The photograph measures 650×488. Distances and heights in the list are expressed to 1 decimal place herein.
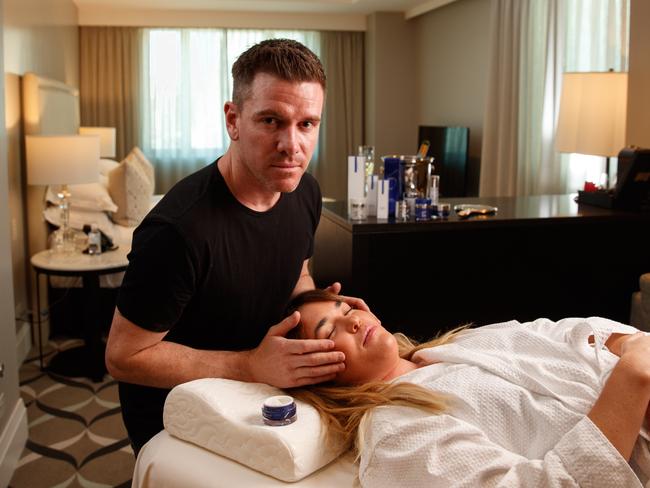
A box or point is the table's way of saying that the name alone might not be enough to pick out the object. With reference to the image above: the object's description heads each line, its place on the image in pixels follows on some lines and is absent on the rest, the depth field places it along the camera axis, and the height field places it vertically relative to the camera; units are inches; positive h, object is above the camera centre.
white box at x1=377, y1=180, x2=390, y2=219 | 105.3 -6.0
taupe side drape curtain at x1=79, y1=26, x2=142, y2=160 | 309.0 +32.0
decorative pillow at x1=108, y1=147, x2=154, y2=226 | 203.6 -10.8
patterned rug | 108.7 -47.8
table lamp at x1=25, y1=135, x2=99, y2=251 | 152.8 -1.1
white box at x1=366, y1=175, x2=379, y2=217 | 107.9 -5.7
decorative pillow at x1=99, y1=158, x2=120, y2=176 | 239.3 -4.0
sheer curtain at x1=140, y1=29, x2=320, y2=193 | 318.3 +29.2
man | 57.5 -9.0
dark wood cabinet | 103.7 -16.0
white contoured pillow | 50.9 -20.0
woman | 47.4 -18.2
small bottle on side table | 159.2 -19.5
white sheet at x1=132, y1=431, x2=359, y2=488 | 51.7 -23.1
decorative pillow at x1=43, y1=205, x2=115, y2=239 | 178.7 -16.6
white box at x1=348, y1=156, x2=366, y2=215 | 105.6 -3.0
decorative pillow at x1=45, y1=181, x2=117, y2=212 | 190.7 -11.6
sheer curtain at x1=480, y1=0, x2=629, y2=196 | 184.4 +24.0
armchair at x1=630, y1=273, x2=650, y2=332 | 104.2 -22.0
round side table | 148.2 -29.2
